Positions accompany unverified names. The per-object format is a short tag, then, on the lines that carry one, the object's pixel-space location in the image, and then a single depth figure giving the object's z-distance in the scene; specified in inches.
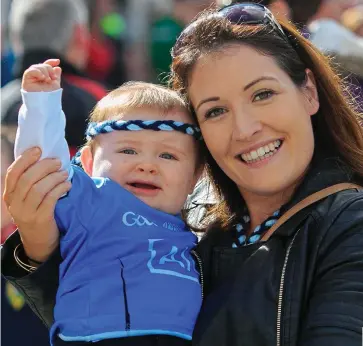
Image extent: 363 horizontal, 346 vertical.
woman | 93.2
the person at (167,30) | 341.7
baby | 99.3
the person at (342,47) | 160.1
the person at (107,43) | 351.6
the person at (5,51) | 272.7
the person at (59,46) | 184.2
